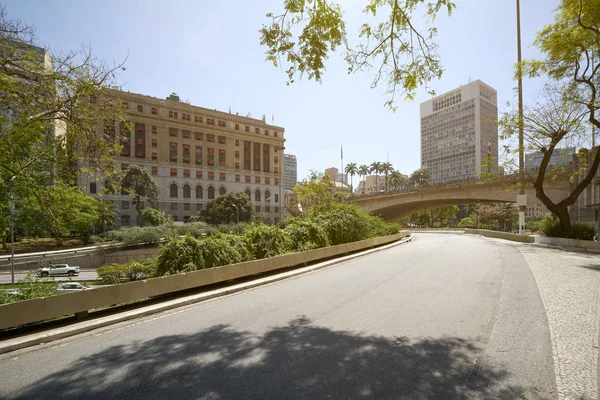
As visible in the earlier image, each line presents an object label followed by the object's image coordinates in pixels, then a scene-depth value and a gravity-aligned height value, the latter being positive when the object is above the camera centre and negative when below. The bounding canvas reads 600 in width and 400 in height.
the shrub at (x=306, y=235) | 14.85 -1.60
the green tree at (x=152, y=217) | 55.81 -2.56
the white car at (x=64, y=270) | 29.56 -6.09
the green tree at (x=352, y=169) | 137.84 +12.85
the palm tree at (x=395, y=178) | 129.25 +8.42
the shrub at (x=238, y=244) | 11.09 -1.44
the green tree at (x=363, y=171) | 137.12 +11.88
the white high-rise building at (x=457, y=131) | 133.00 +29.20
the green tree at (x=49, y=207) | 8.77 -0.12
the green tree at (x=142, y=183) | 60.19 +3.44
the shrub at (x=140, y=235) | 43.38 -4.36
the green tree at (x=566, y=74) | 18.36 +7.55
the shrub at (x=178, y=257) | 8.86 -1.49
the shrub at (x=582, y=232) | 22.30 -2.23
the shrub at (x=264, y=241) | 12.09 -1.50
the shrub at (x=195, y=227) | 48.69 -4.01
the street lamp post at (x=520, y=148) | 23.31 +3.60
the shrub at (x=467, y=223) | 96.12 -6.79
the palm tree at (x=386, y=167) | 128.25 +12.61
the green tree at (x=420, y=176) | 115.31 +8.12
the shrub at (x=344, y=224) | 17.98 -1.32
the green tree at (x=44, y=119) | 7.87 +2.19
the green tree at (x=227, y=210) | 65.56 -1.75
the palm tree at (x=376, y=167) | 130.25 +12.89
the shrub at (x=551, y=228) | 24.37 -2.15
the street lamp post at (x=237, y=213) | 63.58 -2.30
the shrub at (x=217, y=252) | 9.60 -1.52
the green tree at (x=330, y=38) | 7.61 +3.86
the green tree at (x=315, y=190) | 38.38 +1.23
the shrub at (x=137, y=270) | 8.62 -1.79
